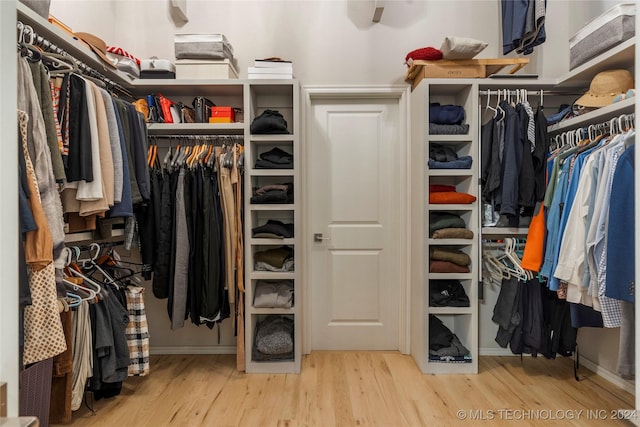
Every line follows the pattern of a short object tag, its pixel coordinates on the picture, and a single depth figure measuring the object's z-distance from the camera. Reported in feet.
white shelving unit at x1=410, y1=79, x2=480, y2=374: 8.16
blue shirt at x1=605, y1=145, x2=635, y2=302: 5.43
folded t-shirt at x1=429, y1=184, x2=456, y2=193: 8.50
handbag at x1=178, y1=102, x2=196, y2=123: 8.55
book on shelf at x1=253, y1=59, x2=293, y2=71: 8.30
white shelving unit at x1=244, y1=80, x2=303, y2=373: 8.16
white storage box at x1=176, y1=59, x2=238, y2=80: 8.34
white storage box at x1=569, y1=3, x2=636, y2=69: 6.51
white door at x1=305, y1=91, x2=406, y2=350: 9.50
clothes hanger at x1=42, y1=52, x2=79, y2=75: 5.63
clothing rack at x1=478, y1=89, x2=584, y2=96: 8.38
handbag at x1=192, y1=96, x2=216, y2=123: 8.55
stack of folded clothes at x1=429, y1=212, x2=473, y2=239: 8.16
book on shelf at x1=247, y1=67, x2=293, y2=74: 8.30
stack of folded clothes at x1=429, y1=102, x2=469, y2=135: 8.24
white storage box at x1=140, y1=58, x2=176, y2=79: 8.38
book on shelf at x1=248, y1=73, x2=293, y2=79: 8.30
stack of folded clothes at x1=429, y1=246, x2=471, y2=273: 8.20
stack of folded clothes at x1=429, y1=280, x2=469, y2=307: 8.27
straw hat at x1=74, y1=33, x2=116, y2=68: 6.77
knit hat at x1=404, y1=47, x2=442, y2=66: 8.27
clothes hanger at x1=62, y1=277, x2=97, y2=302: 6.17
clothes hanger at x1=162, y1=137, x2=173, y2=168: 8.02
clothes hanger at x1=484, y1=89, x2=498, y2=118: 8.37
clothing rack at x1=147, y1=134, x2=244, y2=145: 8.61
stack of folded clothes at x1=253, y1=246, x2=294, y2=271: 8.34
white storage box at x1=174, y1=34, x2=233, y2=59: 8.20
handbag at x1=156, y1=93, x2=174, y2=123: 8.38
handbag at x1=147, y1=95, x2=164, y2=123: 8.37
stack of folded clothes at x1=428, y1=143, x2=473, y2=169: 8.16
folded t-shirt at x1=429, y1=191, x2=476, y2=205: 8.16
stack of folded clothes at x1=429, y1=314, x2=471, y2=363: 8.27
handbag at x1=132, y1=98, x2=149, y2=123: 8.18
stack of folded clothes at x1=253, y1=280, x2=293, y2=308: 8.18
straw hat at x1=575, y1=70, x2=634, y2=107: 6.83
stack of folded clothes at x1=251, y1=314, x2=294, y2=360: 8.10
